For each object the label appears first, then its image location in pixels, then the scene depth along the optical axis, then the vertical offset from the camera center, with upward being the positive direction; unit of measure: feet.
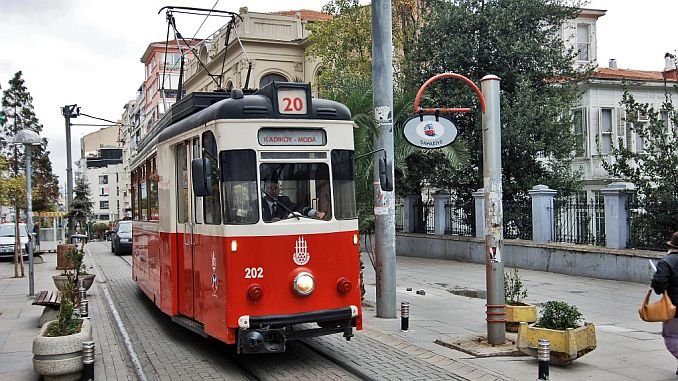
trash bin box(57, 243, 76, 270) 70.28 -5.91
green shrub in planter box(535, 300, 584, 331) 26.84 -5.07
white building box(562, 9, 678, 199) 96.22 +10.09
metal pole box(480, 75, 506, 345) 29.96 -1.19
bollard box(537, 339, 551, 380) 24.09 -5.94
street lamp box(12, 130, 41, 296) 48.29 +3.52
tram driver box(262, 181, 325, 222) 26.80 -0.45
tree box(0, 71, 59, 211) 151.35 +17.55
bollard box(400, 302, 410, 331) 34.81 -6.33
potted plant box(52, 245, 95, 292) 47.45 -5.18
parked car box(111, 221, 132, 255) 103.30 -6.35
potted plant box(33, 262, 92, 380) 25.94 -5.60
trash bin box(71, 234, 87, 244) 82.46 -4.98
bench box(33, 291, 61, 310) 35.54 -5.32
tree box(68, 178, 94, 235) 101.09 -1.61
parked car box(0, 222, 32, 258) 98.12 -5.95
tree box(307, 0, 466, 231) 77.51 +19.39
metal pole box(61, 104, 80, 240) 89.92 +9.23
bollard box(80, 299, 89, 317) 34.85 -5.66
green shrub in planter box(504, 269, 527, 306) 33.76 -5.27
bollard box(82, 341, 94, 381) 25.11 -5.82
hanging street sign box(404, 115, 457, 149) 31.86 +2.62
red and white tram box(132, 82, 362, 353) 26.25 -1.07
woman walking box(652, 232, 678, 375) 24.04 -3.38
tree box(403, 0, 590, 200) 69.36 +11.31
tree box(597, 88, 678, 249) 50.88 +0.81
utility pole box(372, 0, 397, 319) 38.17 +2.95
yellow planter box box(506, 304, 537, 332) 32.68 -6.01
